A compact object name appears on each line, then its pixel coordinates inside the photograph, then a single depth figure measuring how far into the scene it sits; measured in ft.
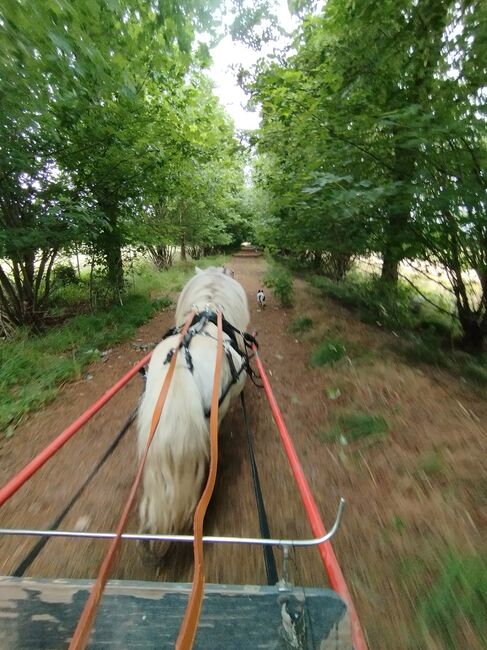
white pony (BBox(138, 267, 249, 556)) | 5.55
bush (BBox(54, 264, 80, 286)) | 25.86
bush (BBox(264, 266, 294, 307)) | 29.71
